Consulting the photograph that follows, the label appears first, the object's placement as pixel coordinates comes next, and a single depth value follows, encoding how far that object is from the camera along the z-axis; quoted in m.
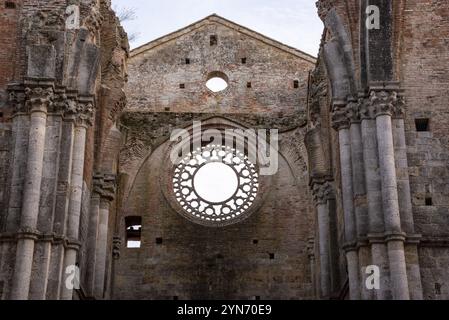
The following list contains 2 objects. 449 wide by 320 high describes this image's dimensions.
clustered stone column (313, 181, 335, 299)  19.80
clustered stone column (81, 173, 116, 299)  19.83
